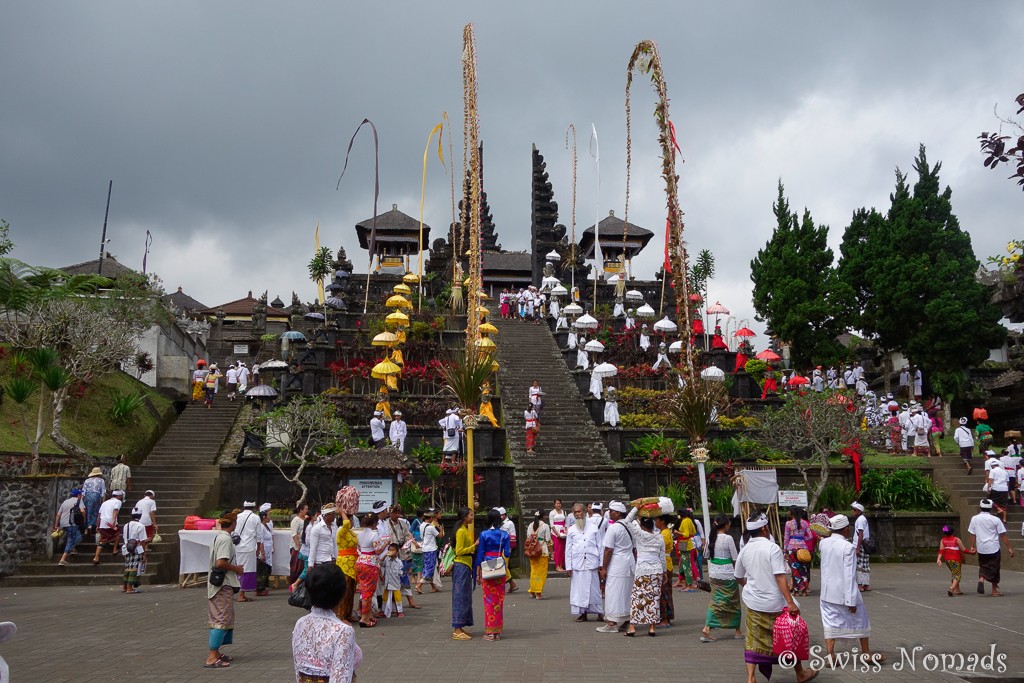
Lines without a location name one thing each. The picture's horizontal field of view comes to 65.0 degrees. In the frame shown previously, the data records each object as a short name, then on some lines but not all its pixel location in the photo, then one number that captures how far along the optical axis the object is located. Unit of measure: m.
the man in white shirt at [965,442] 20.39
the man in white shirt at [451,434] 20.47
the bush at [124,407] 22.45
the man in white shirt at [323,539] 9.99
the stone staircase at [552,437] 19.03
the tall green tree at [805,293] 33.56
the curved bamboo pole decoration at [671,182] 13.20
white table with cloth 9.44
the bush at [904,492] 19.30
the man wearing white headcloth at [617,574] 9.91
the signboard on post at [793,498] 15.34
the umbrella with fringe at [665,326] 30.39
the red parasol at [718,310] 33.47
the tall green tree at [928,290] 28.47
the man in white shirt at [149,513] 14.88
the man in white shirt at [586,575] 10.78
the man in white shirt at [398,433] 20.72
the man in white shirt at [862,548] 13.27
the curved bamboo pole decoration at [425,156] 20.83
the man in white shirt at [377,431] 21.05
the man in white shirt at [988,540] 12.62
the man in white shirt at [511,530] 13.97
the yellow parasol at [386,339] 25.80
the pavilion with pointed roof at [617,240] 50.94
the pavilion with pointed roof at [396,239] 49.50
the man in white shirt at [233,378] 27.91
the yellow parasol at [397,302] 27.96
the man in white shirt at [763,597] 6.98
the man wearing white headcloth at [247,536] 12.47
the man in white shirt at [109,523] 15.48
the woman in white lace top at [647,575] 9.57
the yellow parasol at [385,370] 23.84
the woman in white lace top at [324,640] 4.37
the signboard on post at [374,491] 15.51
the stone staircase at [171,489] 15.31
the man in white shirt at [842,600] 7.84
